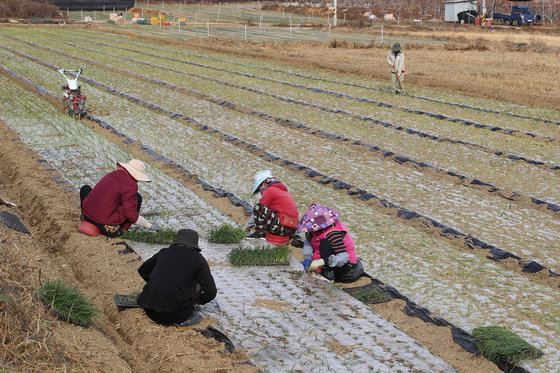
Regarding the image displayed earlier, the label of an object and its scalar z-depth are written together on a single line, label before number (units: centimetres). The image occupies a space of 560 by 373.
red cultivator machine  1675
